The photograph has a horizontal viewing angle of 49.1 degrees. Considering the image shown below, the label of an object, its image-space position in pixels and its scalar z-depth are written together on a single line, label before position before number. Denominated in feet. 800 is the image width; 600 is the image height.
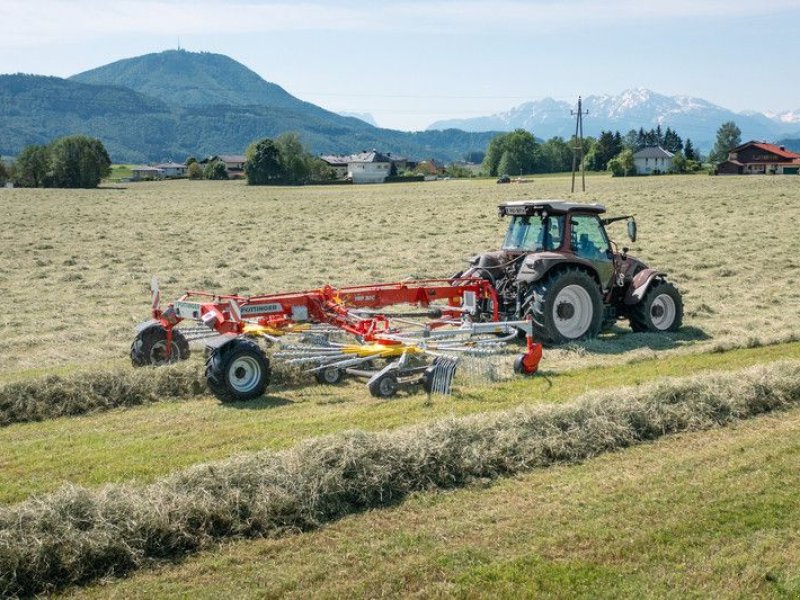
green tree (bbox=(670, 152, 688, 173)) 324.72
